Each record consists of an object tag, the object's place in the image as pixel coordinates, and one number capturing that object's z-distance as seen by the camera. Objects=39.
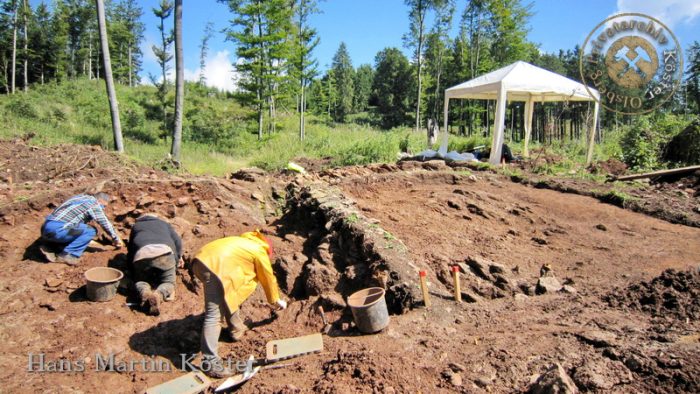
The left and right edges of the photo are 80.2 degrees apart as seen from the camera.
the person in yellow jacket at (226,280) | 3.63
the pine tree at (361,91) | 54.18
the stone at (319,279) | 4.41
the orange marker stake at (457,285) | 4.02
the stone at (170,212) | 6.72
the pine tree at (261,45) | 16.00
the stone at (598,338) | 2.91
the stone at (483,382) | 2.71
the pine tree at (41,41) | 30.28
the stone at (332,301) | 4.07
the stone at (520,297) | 4.20
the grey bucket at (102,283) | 4.46
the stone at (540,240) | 5.68
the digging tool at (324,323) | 3.83
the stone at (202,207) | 7.00
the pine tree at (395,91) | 43.44
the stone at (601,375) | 2.43
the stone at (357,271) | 4.30
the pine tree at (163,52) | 18.03
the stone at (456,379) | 2.75
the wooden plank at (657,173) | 8.96
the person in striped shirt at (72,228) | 5.05
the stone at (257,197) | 8.11
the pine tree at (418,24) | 21.94
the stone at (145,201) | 6.67
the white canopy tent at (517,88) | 10.88
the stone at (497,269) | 4.63
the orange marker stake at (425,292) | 3.81
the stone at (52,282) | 4.66
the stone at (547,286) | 4.36
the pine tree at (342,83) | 48.41
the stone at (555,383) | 2.31
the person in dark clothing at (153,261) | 4.55
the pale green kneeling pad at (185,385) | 3.14
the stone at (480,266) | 4.56
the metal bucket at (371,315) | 3.42
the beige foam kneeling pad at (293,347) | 3.43
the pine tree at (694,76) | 29.00
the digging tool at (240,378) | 3.16
